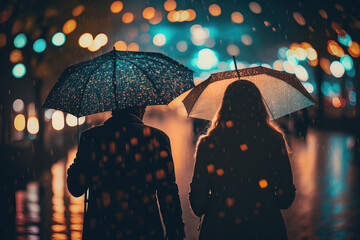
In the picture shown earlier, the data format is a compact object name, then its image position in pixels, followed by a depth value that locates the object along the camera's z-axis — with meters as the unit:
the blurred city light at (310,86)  45.31
